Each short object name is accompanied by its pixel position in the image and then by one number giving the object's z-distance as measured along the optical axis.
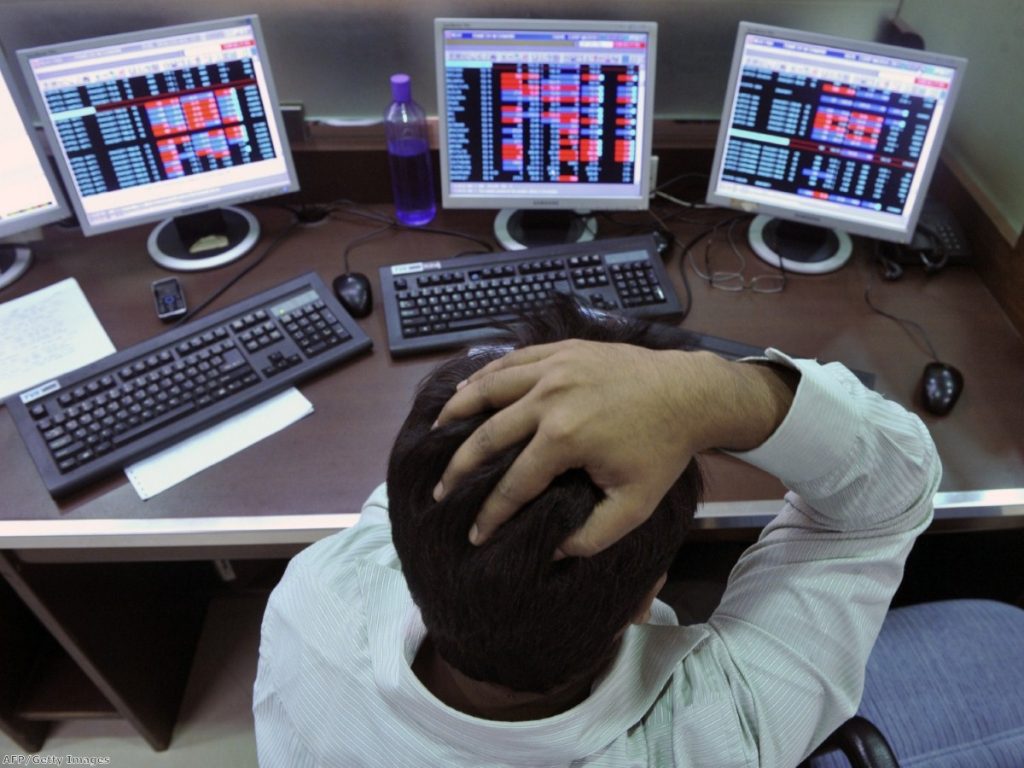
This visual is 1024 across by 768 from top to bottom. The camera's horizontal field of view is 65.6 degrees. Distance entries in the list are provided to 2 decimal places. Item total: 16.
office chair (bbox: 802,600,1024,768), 1.05
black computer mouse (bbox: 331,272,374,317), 1.40
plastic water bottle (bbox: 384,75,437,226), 1.54
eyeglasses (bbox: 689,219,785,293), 1.48
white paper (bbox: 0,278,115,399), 1.29
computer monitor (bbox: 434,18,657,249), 1.38
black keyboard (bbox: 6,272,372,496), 1.16
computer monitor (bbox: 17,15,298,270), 1.34
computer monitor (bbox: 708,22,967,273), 1.33
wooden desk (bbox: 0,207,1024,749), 1.12
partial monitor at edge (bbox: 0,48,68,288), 1.33
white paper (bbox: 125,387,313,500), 1.15
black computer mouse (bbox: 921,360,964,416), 1.23
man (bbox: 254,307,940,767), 0.61
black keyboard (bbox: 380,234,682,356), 1.35
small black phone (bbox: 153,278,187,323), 1.40
